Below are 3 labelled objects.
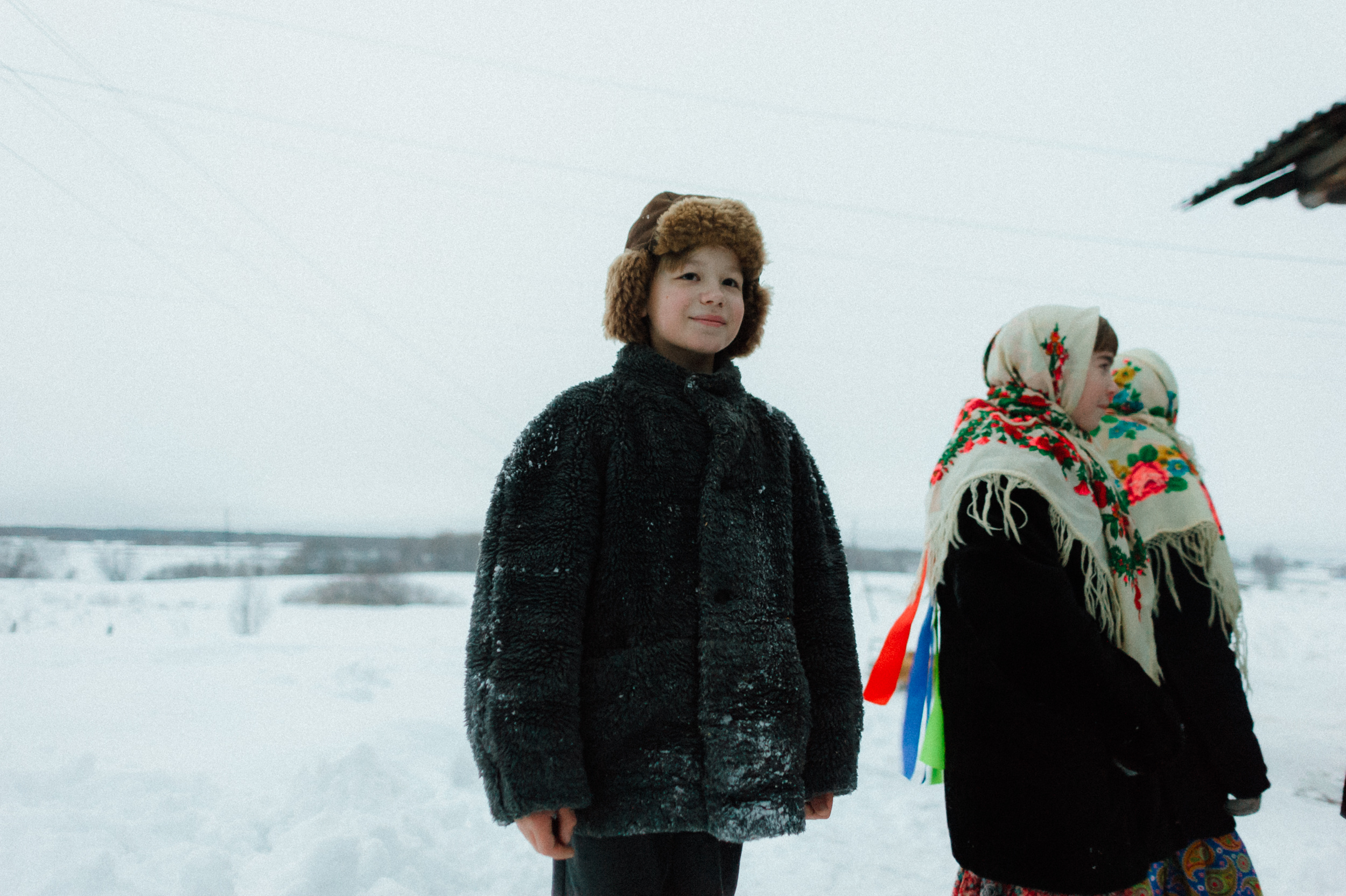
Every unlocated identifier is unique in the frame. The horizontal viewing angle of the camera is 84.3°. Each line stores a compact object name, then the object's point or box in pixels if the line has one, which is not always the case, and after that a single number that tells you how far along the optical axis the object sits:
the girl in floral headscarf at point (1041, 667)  1.37
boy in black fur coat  1.16
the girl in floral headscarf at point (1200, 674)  1.74
